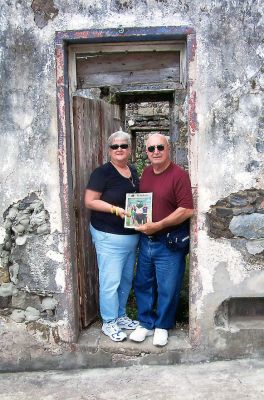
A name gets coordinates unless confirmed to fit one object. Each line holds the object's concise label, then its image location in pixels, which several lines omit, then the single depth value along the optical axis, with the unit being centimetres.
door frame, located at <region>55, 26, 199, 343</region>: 357
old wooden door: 402
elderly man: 369
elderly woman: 387
